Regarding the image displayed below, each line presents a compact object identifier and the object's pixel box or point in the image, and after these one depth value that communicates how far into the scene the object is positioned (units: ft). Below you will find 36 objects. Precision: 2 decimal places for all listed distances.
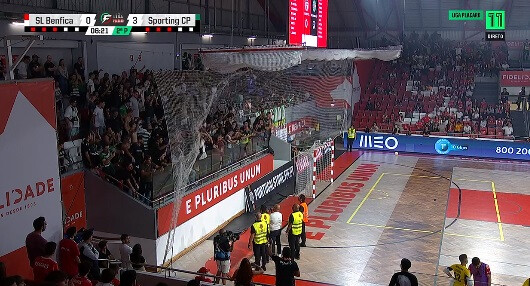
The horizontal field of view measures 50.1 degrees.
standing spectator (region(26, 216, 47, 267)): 28.63
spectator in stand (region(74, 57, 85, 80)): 59.21
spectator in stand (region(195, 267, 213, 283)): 32.76
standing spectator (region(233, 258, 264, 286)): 31.43
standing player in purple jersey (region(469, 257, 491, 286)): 35.50
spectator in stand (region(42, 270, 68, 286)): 21.81
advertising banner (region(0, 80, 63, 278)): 28.30
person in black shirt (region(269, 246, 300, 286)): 34.40
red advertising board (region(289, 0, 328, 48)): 63.52
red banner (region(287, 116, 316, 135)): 86.45
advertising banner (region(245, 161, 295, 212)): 62.75
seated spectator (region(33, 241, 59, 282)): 26.32
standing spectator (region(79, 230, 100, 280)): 31.26
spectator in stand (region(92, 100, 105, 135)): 51.01
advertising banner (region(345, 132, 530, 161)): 96.89
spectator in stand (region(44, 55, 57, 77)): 50.78
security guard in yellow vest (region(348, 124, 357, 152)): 102.62
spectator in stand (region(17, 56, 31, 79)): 49.78
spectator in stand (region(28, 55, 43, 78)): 48.88
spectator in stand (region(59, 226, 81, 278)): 29.81
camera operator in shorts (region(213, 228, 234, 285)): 40.70
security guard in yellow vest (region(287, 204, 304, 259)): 46.52
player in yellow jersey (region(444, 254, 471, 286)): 34.55
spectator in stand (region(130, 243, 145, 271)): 34.45
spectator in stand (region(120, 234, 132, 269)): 36.70
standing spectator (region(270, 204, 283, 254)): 46.32
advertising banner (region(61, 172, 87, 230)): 43.29
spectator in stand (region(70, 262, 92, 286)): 26.23
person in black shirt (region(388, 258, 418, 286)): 28.84
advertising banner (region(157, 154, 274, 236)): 47.39
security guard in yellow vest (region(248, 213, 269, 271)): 43.57
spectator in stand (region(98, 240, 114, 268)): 34.34
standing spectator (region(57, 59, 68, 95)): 52.70
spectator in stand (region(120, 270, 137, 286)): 24.98
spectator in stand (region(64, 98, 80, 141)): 47.67
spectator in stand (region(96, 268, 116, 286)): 25.40
